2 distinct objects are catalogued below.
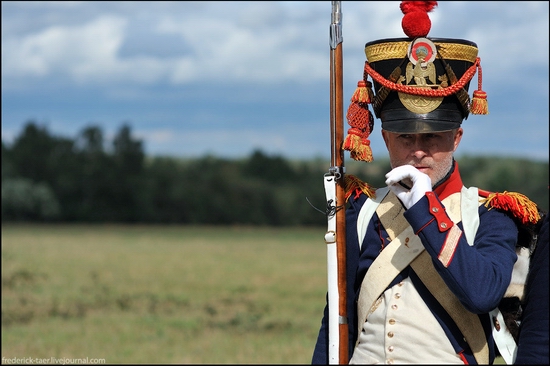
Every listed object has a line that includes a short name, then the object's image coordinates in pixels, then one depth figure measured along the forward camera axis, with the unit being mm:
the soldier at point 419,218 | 7016
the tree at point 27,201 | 78532
